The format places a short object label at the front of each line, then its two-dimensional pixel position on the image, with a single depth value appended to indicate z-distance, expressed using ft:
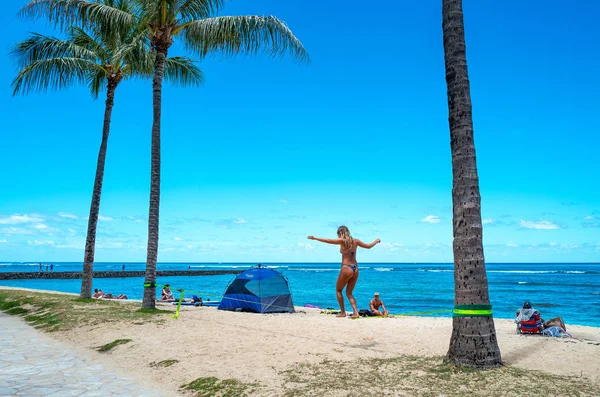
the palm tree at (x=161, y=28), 46.13
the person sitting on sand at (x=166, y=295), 73.53
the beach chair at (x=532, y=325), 35.65
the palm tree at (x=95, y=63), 55.01
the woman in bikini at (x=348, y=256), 42.01
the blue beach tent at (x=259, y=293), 57.16
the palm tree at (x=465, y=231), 21.31
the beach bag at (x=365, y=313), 50.75
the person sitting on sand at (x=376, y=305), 54.84
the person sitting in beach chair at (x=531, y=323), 35.68
